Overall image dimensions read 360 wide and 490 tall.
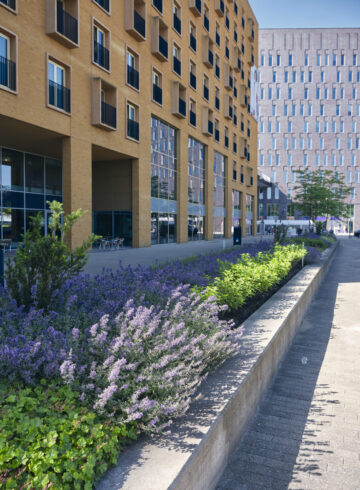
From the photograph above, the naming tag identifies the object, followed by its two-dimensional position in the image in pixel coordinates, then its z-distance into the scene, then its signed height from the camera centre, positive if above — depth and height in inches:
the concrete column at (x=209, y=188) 1322.6 +155.1
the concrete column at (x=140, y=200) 891.4 +74.7
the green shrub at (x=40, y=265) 166.1 -15.9
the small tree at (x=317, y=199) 1406.3 +123.6
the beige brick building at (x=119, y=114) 593.9 +248.0
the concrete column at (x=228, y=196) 1543.8 +144.9
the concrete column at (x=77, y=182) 674.8 +90.9
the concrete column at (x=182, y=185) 1109.1 +136.7
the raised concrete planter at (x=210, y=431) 82.8 -54.7
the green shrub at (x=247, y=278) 228.4 -35.6
